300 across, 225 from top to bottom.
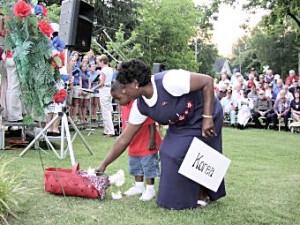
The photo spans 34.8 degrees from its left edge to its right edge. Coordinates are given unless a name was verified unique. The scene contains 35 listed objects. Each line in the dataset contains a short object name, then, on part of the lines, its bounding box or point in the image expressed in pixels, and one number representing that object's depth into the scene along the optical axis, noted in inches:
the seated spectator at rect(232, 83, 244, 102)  629.6
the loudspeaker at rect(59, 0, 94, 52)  250.1
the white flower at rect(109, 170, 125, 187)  187.8
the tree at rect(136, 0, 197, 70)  1675.7
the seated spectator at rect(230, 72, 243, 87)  663.4
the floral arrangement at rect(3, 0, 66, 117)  192.4
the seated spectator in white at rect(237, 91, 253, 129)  607.3
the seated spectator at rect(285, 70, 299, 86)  667.3
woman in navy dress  167.3
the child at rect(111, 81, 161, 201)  190.2
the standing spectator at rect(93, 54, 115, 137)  439.2
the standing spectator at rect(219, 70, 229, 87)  696.7
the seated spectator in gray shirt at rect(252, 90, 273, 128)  612.1
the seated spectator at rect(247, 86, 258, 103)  634.2
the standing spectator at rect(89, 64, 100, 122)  509.4
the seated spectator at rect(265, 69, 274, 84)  706.1
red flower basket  181.3
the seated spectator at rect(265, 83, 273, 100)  624.1
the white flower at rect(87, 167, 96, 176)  181.8
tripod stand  249.6
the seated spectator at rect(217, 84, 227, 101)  652.1
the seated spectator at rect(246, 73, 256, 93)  685.9
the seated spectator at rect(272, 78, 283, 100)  640.6
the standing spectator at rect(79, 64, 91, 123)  483.8
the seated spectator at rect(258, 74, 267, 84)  691.9
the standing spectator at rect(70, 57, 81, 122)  446.0
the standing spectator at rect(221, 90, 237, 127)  625.0
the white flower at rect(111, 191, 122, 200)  188.0
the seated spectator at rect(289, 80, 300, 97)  612.6
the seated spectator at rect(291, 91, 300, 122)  580.9
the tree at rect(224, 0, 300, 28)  578.9
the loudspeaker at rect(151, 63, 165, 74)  323.6
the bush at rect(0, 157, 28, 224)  146.9
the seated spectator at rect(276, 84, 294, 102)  600.7
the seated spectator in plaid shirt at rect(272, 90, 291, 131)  592.7
